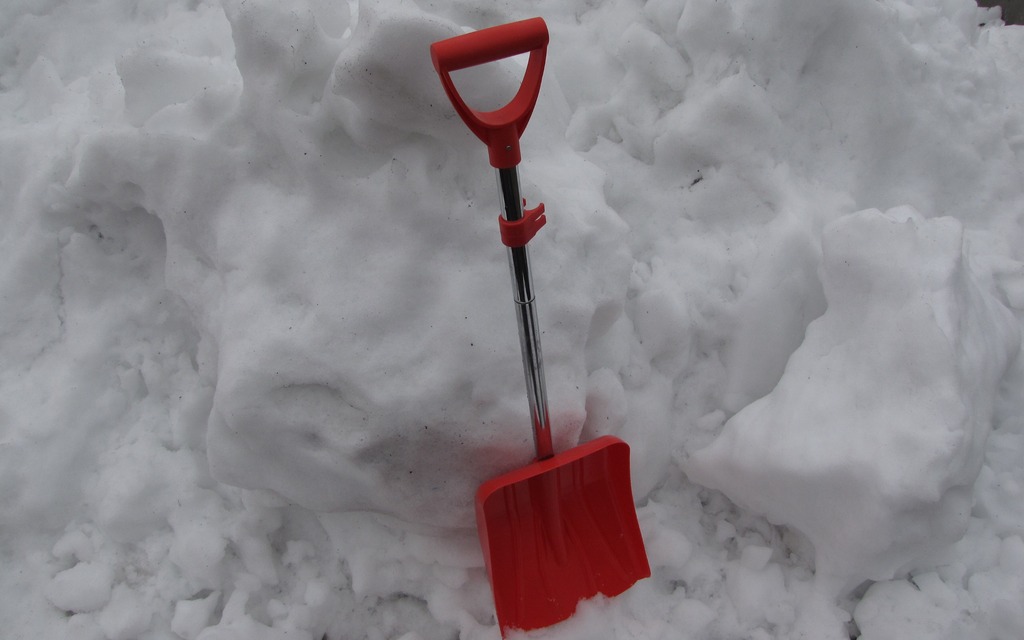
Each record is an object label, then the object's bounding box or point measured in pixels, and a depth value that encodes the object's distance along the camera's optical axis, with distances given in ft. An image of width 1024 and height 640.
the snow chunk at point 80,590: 4.59
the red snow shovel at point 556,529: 4.38
